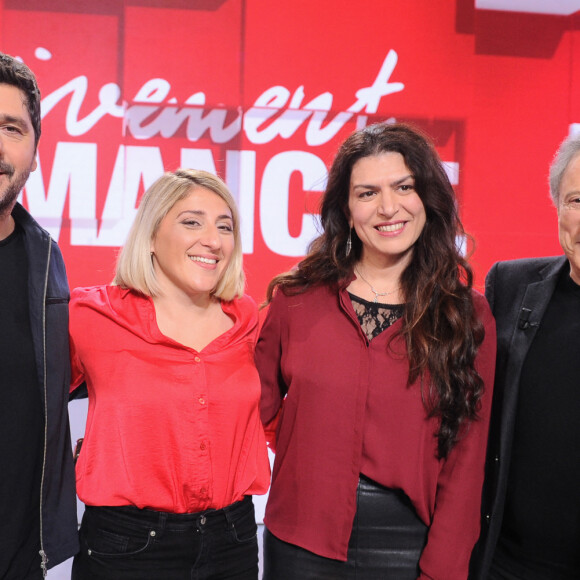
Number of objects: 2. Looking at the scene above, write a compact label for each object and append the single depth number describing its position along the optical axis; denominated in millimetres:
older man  1994
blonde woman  1989
